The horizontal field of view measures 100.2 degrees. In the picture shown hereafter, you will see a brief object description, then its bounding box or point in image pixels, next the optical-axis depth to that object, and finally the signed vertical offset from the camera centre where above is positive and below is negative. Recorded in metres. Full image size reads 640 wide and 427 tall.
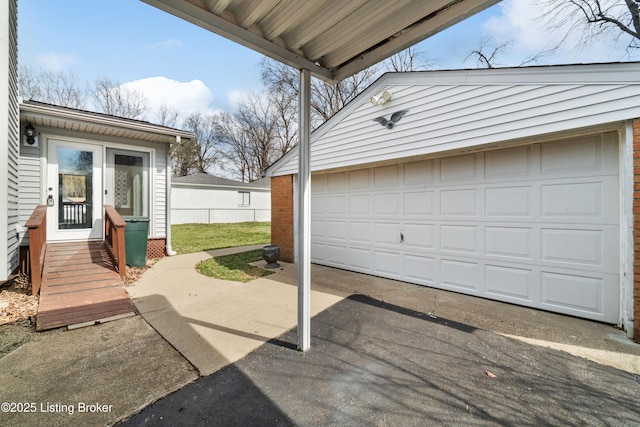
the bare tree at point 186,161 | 27.06 +5.61
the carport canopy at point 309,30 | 2.01 +1.58
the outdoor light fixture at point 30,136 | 5.32 +1.57
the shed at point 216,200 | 16.70 +0.95
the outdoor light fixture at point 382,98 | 5.10 +2.26
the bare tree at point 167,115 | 25.89 +9.89
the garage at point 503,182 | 3.26 +0.51
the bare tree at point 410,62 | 15.84 +9.27
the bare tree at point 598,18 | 10.84 +8.28
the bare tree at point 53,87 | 16.02 +8.32
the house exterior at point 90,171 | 5.35 +1.01
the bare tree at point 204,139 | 30.33 +8.70
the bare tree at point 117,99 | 20.59 +9.27
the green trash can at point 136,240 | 5.94 -0.57
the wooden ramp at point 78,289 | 3.44 -1.16
